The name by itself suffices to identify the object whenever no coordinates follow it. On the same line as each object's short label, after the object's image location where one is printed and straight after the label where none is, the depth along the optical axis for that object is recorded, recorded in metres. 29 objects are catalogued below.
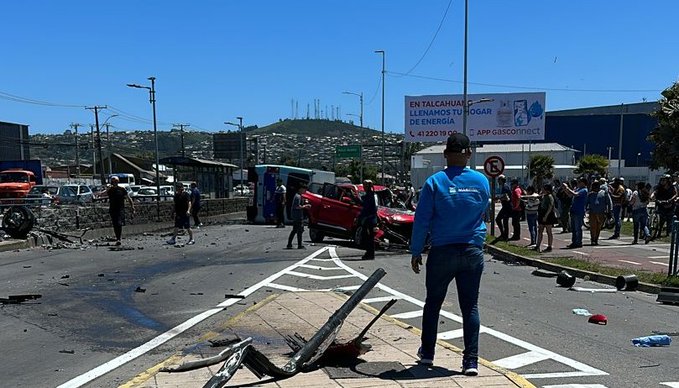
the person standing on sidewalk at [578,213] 18.16
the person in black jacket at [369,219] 16.34
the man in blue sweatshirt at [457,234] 5.45
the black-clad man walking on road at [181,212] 20.16
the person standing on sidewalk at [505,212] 20.78
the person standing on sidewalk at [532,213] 18.87
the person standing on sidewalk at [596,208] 18.59
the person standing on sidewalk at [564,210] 20.14
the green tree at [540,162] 77.19
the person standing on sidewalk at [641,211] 18.64
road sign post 23.27
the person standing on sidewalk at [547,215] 17.31
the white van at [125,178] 75.50
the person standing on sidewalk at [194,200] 23.31
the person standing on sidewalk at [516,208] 20.50
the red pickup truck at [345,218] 19.89
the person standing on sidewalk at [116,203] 19.60
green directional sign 69.45
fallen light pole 4.93
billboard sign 42.69
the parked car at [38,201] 22.67
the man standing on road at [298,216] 18.73
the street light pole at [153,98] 53.26
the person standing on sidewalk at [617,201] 20.69
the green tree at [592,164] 72.88
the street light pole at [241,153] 71.69
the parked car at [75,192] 41.00
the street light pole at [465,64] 29.23
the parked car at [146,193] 40.10
